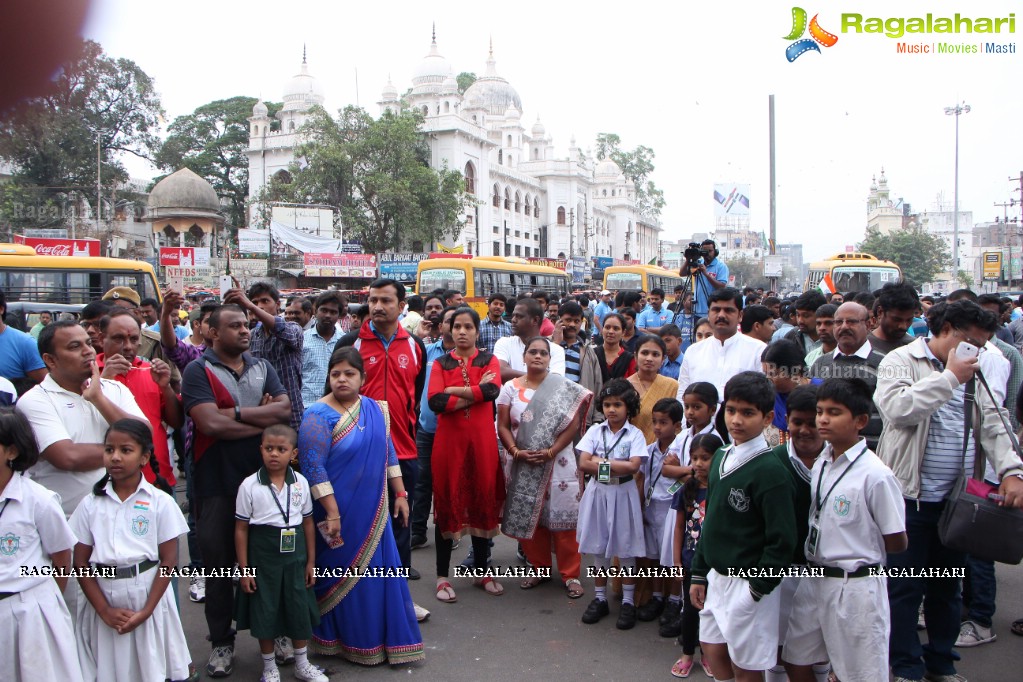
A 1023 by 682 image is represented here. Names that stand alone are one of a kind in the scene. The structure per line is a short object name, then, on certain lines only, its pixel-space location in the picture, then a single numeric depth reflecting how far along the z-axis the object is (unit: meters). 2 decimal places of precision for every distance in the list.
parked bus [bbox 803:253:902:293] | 17.47
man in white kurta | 4.55
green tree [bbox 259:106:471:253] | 36.00
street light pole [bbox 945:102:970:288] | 29.22
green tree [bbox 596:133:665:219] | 76.38
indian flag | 17.54
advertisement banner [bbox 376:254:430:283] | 32.72
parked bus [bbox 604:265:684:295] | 23.77
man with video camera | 7.80
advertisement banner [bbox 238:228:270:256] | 32.41
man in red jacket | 4.32
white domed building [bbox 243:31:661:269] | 50.78
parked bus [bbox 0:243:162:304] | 13.79
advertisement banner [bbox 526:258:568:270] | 44.40
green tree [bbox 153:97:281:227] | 52.94
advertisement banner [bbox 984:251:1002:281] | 33.53
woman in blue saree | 3.66
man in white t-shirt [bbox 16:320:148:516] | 3.03
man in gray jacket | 3.29
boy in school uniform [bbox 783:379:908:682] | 2.76
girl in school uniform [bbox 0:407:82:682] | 2.57
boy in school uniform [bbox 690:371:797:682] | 2.72
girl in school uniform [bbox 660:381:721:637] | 3.89
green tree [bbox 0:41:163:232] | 23.36
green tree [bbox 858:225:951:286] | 47.00
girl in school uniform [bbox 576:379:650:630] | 4.30
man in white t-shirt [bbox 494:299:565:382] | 5.36
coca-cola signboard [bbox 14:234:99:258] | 20.94
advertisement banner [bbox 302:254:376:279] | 32.91
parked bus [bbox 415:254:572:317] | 19.77
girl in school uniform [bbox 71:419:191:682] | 2.89
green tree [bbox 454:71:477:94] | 69.81
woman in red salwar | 4.55
